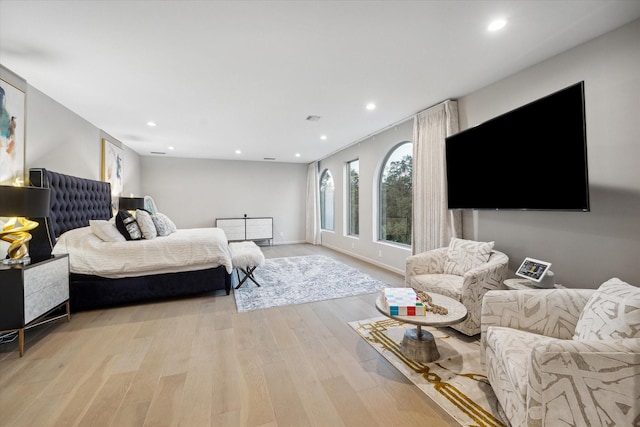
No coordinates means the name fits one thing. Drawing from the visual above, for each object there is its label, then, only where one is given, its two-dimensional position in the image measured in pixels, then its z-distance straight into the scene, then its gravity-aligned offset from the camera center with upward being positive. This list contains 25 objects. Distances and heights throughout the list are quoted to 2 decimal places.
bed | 2.73 -0.67
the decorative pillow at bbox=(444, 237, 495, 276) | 2.61 -0.43
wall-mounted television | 1.88 +0.50
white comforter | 2.84 -0.43
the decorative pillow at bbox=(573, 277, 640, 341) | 1.14 -0.48
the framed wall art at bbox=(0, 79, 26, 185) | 2.41 +0.83
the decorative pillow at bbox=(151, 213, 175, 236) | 3.74 -0.11
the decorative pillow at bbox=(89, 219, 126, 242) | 3.03 -0.16
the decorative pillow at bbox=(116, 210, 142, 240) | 3.21 -0.12
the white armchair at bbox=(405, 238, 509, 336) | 2.22 -0.57
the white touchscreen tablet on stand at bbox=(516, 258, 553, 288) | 1.99 -0.45
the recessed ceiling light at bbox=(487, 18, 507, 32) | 1.86 +1.39
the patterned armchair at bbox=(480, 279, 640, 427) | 0.99 -0.64
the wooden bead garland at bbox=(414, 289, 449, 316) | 1.86 -0.68
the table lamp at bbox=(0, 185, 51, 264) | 2.01 +0.05
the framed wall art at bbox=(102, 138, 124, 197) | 4.39 +0.93
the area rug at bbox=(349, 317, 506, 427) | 1.49 -1.11
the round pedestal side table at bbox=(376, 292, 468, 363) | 1.77 -0.73
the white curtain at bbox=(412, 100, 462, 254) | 3.26 +0.47
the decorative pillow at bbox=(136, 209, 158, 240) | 3.34 -0.11
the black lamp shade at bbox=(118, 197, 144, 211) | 4.66 +0.26
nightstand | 1.99 -0.62
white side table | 2.04 -0.57
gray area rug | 3.24 -1.01
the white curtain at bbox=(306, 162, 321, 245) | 7.46 +0.31
